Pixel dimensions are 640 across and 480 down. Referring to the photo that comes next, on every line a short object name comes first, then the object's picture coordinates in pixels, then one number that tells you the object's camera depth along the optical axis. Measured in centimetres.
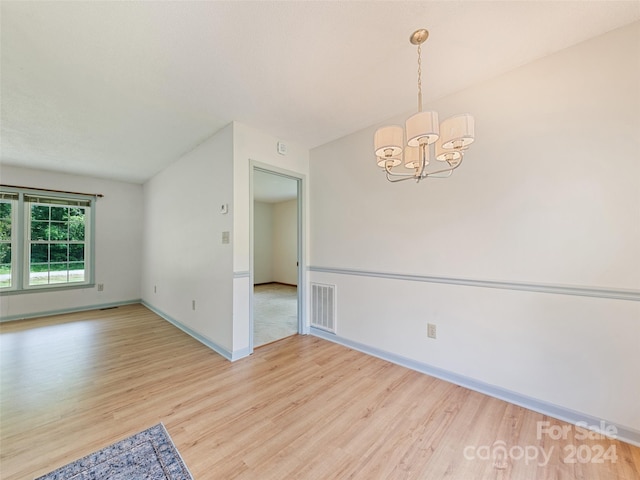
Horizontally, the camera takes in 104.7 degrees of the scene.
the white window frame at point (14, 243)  402
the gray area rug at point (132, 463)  130
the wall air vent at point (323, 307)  310
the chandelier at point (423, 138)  132
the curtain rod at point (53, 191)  399
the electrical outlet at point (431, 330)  228
